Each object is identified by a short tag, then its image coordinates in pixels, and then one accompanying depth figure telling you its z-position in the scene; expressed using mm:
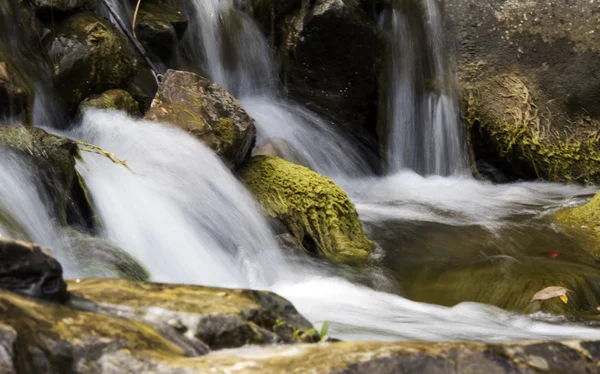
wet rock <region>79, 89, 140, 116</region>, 11898
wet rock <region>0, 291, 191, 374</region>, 3621
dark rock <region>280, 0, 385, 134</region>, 16125
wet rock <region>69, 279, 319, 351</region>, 4215
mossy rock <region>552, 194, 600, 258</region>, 11904
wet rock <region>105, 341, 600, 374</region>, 3713
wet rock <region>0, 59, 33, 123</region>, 10281
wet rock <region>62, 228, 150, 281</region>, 7625
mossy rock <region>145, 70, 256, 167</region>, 11289
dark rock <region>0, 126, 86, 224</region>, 8609
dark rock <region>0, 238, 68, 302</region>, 4156
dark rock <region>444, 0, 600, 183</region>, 16844
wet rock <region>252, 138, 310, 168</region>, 13750
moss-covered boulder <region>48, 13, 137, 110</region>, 11961
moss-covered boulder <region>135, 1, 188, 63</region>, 14234
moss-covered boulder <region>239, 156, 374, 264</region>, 10984
